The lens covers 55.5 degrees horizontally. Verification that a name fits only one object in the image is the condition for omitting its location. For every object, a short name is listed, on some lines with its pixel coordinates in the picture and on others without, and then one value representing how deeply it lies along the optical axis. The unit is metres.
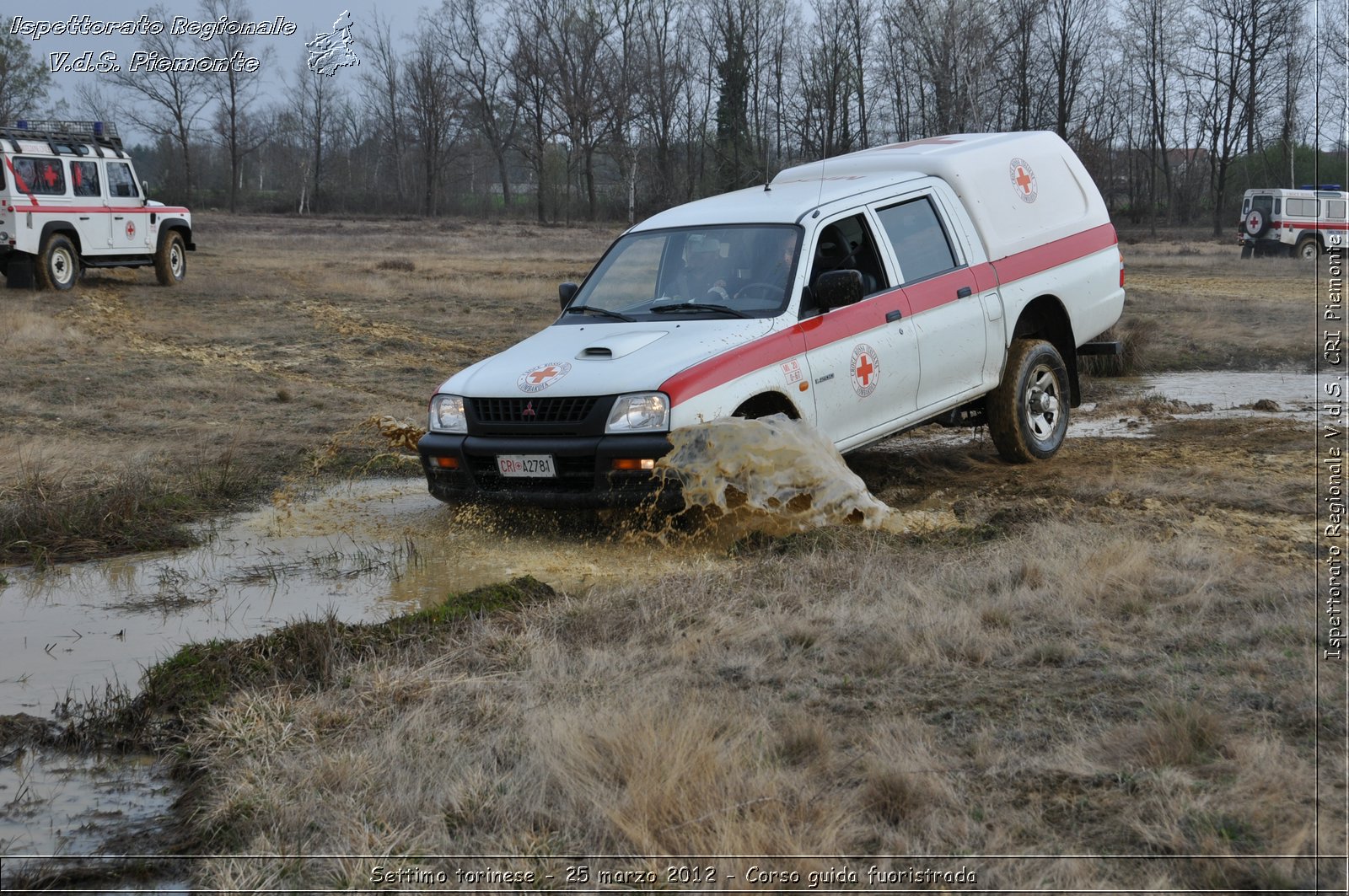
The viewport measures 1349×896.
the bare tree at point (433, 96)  78.94
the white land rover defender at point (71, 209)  20.36
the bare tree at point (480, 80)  78.94
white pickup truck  6.70
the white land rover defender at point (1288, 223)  35.50
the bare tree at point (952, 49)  46.34
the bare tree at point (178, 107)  68.25
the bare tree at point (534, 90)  74.69
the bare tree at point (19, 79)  55.47
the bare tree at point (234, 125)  72.06
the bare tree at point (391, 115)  81.12
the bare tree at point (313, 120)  82.50
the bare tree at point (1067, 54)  59.03
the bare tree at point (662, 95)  71.31
